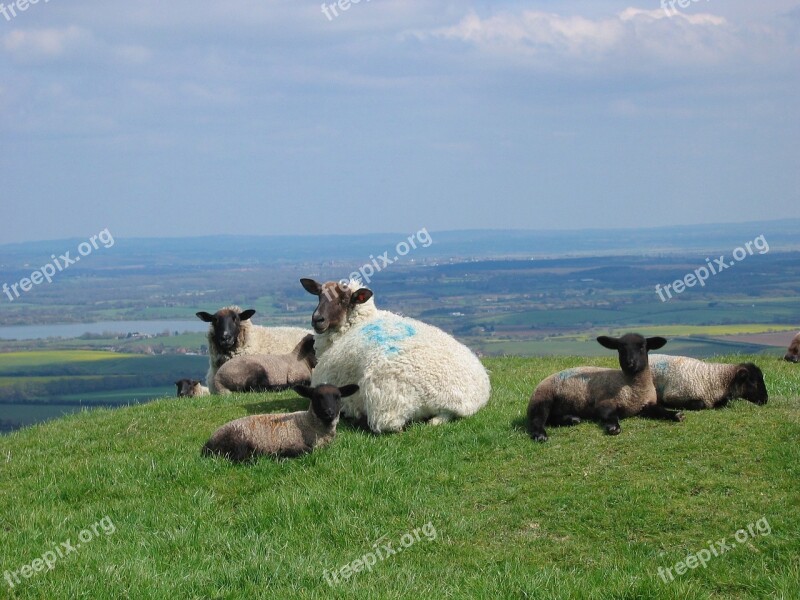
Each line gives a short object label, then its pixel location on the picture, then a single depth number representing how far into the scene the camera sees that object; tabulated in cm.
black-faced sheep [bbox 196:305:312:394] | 2036
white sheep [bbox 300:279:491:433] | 1245
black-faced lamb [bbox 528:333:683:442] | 1158
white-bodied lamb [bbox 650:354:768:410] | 1235
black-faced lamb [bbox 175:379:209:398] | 2094
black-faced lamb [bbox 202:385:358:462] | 1112
